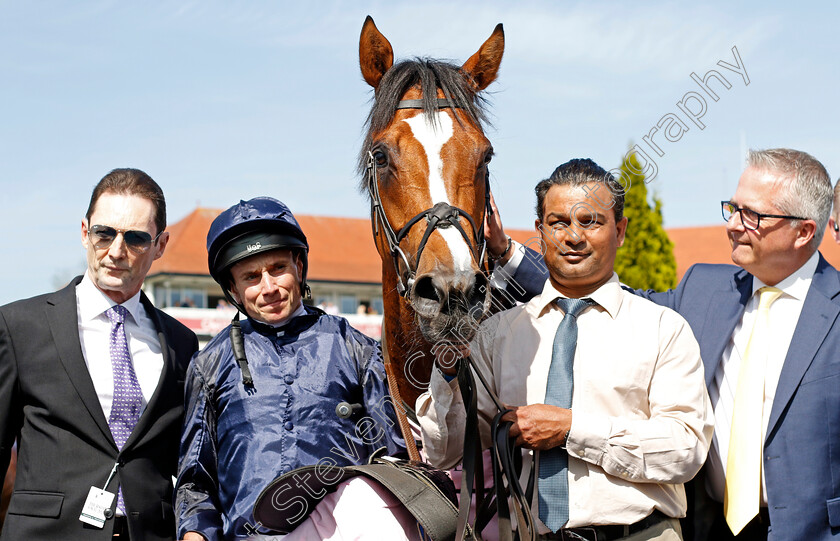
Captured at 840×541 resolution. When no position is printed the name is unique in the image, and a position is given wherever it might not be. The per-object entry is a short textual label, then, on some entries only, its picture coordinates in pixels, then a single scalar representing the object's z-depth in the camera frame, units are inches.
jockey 109.8
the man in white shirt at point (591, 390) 98.8
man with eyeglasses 113.0
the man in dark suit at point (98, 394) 124.2
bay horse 95.7
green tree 934.4
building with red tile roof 1423.5
